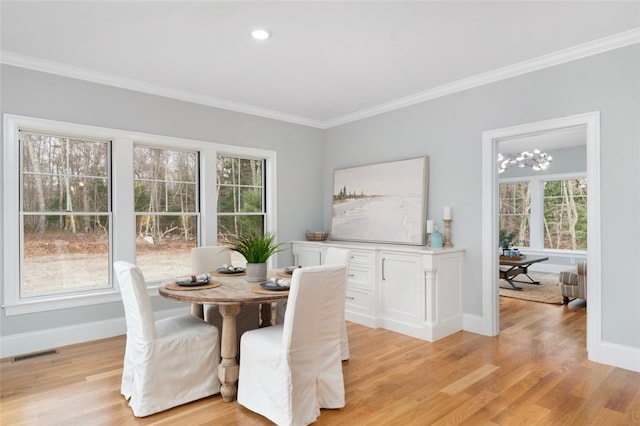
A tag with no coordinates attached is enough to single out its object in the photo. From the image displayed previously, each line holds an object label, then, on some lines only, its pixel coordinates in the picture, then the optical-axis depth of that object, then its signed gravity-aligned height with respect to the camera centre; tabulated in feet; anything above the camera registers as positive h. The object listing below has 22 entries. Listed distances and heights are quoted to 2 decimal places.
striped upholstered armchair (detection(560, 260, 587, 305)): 17.35 -3.33
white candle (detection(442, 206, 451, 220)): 14.19 -0.07
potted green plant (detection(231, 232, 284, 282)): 10.30 -1.14
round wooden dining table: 8.41 -1.91
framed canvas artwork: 15.19 +0.40
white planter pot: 10.33 -1.59
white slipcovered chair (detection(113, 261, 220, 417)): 8.02 -3.14
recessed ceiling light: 9.87 +4.59
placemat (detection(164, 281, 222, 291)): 9.21 -1.79
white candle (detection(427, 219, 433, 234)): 14.50 -0.57
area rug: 19.04 -4.33
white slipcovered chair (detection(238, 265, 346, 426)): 7.54 -2.99
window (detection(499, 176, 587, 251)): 27.78 -0.11
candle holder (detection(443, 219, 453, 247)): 14.29 -0.81
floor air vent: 11.23 -4.18
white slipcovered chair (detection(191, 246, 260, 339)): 11.27 -1.93
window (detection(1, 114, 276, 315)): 11.80 +0.23
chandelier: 22.45 +3.05
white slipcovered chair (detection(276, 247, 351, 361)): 11.08 -2.76
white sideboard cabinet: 13.02 -2.79
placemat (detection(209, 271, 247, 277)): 11.31 -1.82
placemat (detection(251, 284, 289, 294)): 8.86 -1.82
